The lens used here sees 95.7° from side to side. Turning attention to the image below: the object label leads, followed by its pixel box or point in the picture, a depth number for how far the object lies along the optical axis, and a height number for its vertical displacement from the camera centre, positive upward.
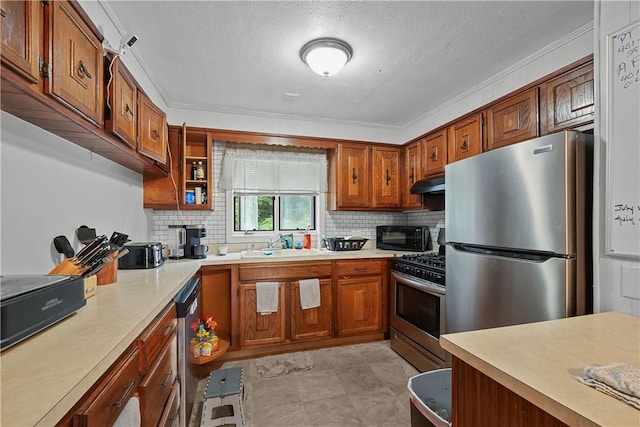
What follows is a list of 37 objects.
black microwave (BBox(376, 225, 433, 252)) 3.15 -0.28
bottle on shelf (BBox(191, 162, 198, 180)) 3.05 +0.45
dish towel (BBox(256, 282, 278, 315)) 2.68 -0.78
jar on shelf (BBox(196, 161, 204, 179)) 3.05 +0.43
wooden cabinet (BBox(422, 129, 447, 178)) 2.86 +0.62
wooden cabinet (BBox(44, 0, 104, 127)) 1.01 +0.60
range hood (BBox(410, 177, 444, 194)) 2.71 +0.27
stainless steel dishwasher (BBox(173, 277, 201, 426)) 1.64 -0.79
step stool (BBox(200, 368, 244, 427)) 1.61 -1.05
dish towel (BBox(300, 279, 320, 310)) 2.80 -0.78
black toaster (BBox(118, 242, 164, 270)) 2.13 -0.33
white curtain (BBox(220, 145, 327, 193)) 3.24 +0.51
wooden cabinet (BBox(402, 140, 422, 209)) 3.26 +0.47
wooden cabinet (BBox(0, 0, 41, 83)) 0.82 +0.54
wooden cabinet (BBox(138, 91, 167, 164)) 1.90 +0.61
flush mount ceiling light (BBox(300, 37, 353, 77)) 1.92 +1.09
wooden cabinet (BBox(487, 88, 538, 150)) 2.02 +0.70
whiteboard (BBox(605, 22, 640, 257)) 1.07 +0.28
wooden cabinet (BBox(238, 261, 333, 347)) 2.68 -0.92
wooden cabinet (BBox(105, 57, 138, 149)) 1.45 +0.59
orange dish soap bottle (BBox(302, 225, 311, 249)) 3.48 -0.33
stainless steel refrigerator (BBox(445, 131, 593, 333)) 1.32 -0.11
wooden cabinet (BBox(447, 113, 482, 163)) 2.46 +0.67
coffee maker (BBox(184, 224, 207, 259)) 2.73 -0.28
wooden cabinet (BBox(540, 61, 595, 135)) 1.70 +0.70
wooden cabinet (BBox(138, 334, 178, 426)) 1.09 -0.74
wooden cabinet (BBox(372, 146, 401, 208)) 3.50 +0.44
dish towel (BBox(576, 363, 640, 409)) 0.55 -0.34
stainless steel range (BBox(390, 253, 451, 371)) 2.23 -0.82
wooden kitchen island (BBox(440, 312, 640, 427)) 0.55 -0.36
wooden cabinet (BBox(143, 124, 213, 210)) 2.83 +0.36
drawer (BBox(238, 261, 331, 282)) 2.69 -0.56
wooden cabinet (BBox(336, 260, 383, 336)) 2.93 -0.86
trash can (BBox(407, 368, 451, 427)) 1.14 -0.80
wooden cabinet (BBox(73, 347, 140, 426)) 0.71 -0.51
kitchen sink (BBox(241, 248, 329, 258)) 2.89 -0.42
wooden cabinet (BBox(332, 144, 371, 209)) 3.38 +0.44
